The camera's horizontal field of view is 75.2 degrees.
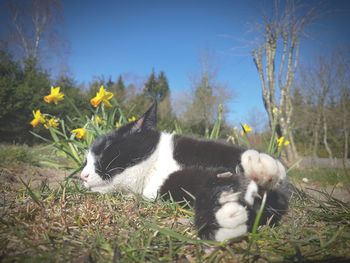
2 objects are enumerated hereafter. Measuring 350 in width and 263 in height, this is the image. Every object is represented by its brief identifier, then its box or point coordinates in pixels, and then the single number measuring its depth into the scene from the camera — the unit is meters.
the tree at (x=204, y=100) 16.33
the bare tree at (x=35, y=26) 15.98
